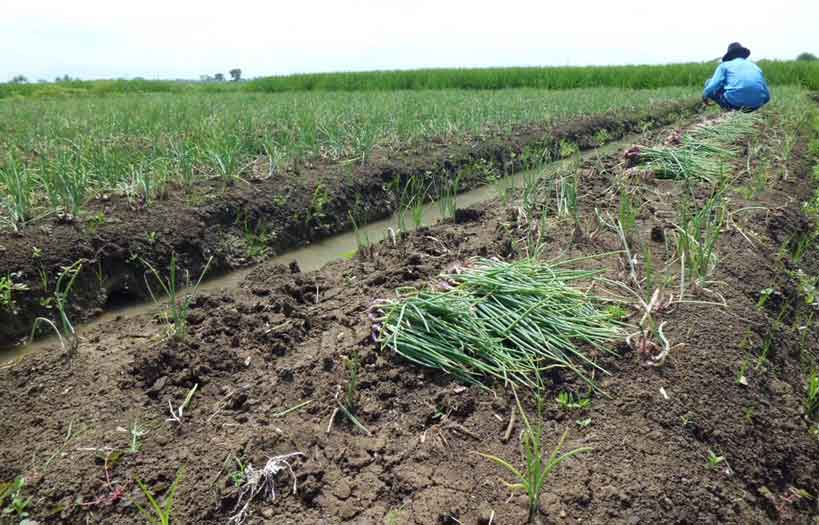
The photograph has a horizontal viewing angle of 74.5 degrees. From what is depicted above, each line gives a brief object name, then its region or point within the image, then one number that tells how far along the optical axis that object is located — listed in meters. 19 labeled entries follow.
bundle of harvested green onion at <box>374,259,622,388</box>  1.91
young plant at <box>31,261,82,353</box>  2.04
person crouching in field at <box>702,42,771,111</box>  8.61
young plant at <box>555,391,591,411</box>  1.77
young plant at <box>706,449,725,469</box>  1.59
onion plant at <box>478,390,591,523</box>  1.35
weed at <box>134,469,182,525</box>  1.29
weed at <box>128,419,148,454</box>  1.64
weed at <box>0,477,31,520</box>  1.48
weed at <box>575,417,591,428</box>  1.71
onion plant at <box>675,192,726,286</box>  2.38
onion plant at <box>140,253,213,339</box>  2.16
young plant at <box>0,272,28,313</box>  2.60
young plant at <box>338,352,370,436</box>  1.72
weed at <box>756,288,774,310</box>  2.39
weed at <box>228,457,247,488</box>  1.49
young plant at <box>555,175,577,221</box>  2.94
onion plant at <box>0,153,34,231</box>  3.00
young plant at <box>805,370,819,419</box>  1.92
